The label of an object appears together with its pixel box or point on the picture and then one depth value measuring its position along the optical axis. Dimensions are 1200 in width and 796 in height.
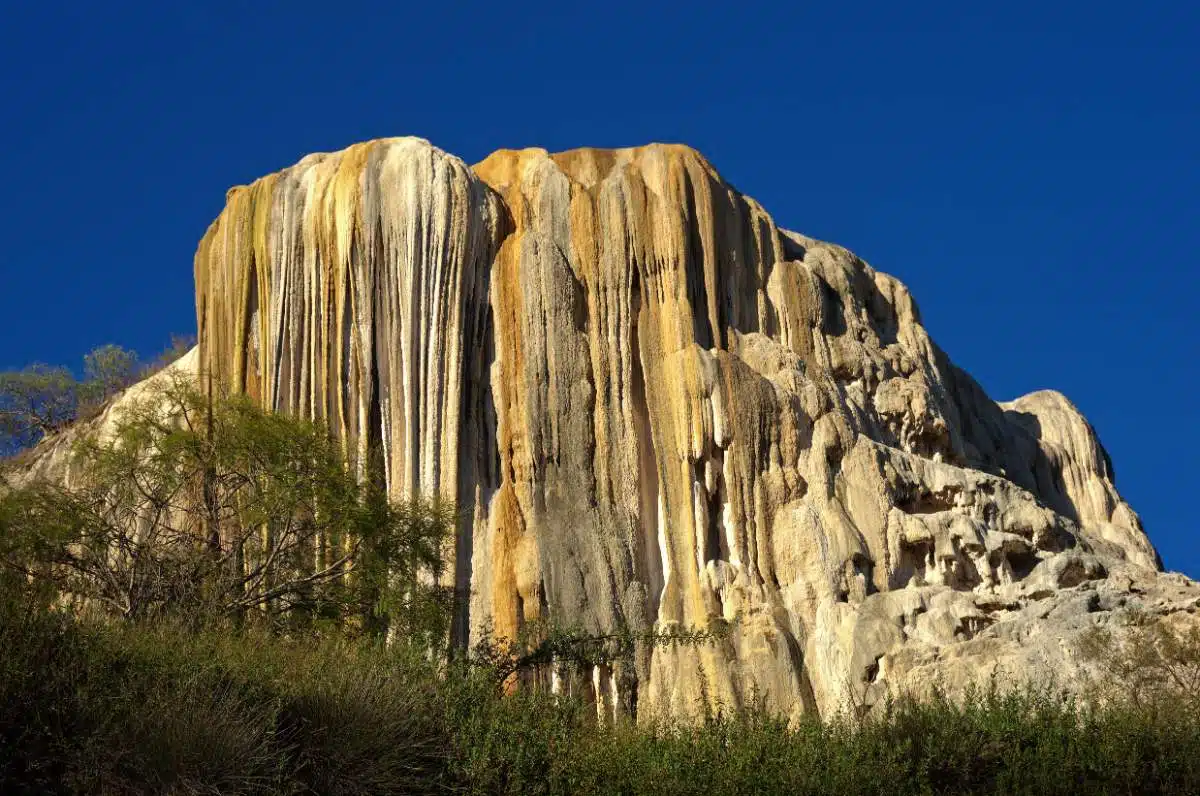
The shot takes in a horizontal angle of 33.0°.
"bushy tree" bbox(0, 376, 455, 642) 31.02
